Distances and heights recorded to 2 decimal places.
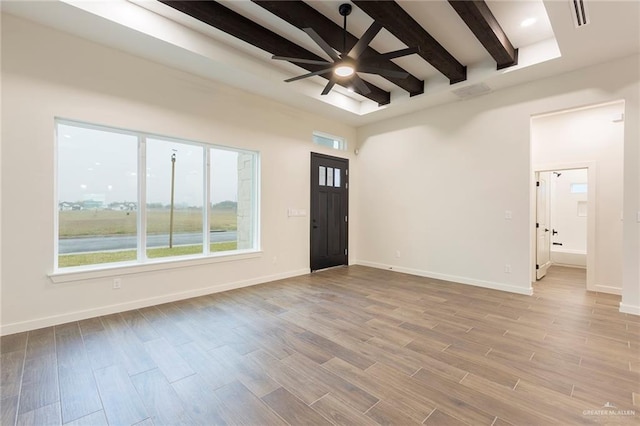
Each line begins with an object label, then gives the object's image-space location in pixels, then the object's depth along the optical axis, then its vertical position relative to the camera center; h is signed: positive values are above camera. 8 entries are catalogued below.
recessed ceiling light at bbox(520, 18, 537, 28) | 3.43 +2.35
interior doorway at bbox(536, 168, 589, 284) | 6.46 -0.09
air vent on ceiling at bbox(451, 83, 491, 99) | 4.62 +2.07
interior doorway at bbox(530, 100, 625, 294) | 4.55 +0.70
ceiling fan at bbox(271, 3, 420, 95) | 2.88 +1.73
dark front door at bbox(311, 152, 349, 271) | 6.01 +0.04
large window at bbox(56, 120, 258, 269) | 3.49 +0.19
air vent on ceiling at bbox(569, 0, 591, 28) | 2.73 +2.03
